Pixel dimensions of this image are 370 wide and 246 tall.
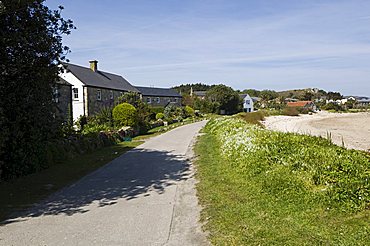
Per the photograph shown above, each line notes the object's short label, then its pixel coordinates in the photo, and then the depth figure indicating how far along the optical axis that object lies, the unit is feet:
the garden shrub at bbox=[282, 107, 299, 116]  267.92
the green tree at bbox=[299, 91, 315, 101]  408.87
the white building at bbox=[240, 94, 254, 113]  267.80
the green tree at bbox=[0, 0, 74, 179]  29.35
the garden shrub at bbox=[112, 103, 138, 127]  85.92
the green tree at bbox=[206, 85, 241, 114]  219.41
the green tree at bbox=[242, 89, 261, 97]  423.31
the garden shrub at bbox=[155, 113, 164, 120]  139.74
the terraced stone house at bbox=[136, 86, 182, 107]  186.27
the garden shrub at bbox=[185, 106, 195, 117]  174.50
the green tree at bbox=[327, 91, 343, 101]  465.31
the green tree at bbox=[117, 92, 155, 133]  93.04
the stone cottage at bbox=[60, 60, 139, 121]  115.03
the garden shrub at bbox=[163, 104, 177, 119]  146.41
